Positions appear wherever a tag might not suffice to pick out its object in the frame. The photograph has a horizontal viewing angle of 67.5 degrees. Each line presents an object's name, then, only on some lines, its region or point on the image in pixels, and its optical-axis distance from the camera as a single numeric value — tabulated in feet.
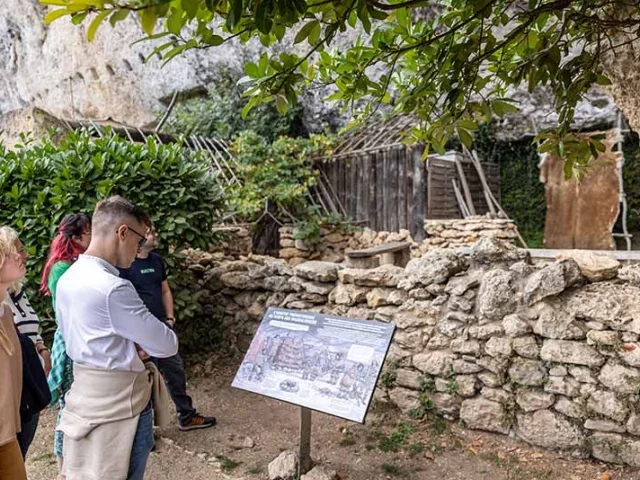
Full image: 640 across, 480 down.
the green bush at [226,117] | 37.73
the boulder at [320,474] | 10.10
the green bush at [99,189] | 14.02
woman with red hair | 8.66
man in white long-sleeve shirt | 6.47
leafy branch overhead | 5.67
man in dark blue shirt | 12.42
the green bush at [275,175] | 29.86
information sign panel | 9.34
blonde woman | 6.54
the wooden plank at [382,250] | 19.86
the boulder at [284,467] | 10.39
